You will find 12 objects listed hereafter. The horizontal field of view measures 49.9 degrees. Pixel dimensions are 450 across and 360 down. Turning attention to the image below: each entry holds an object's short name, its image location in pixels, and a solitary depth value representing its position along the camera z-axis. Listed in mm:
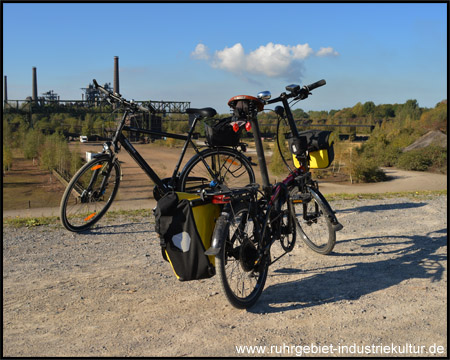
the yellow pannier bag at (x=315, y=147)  5027
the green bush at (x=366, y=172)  24062
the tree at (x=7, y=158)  30131
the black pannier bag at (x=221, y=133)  4957
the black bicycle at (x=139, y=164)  5066
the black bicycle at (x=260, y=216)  3561
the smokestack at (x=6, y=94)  64137
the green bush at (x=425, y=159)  25812
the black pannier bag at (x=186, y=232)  3479
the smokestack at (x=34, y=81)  82250
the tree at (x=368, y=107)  99238
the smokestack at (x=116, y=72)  58938
